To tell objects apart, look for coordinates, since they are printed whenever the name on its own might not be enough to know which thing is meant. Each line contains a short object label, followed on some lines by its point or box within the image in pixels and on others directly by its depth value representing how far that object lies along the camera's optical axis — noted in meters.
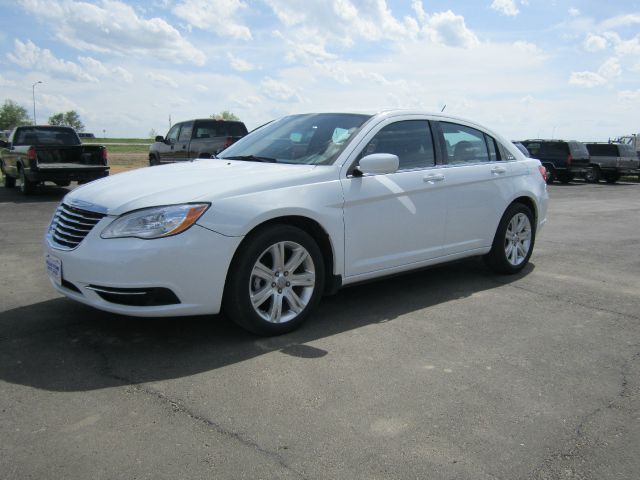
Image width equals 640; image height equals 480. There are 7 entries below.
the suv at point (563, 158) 23.86
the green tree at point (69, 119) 115.53
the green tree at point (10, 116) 113.50
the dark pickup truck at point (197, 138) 16.34
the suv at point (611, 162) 25.56
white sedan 3.77
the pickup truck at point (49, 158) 13.72
